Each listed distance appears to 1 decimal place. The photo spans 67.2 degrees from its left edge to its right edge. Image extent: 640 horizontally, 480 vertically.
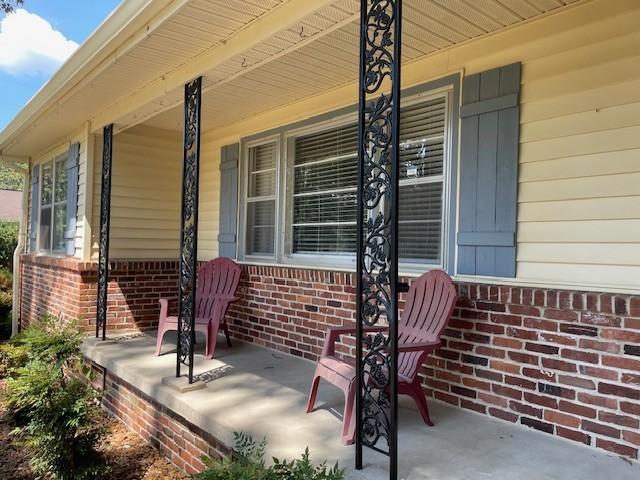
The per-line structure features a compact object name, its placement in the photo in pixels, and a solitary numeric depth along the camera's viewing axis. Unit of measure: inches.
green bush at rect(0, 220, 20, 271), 485.7
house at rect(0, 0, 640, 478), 99.2
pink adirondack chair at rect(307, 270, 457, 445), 100.5
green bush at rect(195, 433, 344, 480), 67.5
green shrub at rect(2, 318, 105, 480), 128.8
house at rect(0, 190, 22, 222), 740.0
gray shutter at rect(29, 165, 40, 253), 304.5
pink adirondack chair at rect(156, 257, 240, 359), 169.5
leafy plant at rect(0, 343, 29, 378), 209.6
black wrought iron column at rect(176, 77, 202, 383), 138.9
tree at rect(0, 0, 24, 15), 181.6
